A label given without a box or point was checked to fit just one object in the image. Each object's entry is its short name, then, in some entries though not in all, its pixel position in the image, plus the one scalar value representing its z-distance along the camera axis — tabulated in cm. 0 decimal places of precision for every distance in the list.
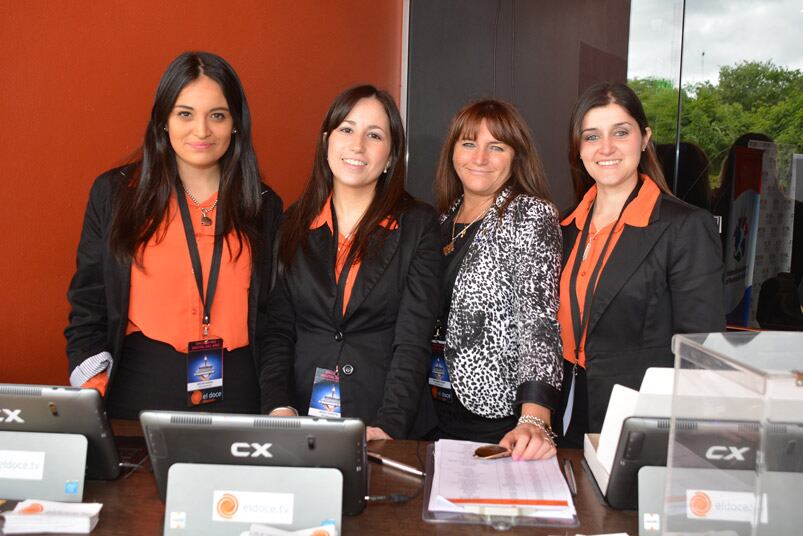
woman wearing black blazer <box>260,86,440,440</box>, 226
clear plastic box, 88
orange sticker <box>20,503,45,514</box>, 145
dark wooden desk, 146
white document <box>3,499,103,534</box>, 139
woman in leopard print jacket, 225
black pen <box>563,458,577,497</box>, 165
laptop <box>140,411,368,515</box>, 140
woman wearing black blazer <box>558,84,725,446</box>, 231
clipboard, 149
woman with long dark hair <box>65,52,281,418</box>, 231
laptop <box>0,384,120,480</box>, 153
